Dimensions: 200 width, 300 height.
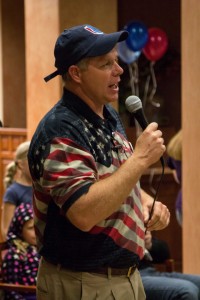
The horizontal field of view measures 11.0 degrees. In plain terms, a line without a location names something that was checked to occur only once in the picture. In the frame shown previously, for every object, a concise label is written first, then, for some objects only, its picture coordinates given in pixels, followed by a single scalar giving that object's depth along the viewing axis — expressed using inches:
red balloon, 377.4
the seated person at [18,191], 256.9
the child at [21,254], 217.8
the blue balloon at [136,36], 359.0
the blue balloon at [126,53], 358.8
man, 108.8
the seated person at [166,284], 202.1
